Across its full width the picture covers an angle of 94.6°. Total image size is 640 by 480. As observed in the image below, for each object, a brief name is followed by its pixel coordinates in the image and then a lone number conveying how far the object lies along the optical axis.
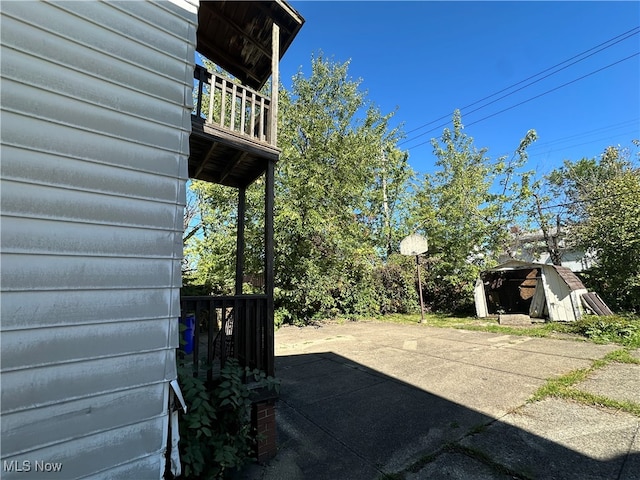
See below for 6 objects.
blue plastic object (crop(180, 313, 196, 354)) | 3.25
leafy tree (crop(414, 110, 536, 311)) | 11.39
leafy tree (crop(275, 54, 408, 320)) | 8.97
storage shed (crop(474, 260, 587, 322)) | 8.49
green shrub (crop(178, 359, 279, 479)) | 1.92
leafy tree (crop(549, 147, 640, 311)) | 8.60
